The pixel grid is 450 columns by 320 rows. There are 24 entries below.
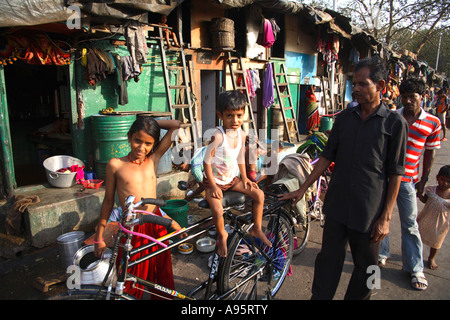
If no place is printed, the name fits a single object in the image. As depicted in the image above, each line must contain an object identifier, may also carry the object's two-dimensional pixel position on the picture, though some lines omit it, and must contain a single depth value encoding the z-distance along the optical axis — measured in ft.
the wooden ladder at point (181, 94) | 20.88
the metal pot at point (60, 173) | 15.80
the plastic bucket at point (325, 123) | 32.86
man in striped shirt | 10.55
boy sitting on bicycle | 8.29
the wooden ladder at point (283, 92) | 31.09
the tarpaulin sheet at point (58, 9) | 11.58
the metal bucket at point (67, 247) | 11.78
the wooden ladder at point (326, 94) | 41.32
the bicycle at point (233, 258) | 5.92
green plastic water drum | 16.65
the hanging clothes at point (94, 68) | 16.34
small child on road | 11.95
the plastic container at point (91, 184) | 16.28
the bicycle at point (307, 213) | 12.32
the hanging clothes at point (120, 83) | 17.98
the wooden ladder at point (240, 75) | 26.81
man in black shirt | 7.23
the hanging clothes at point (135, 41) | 16.30
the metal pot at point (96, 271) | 6.02
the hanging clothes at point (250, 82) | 28.45
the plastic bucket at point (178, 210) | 13.24
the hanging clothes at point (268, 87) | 30.68
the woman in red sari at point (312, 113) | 35.17
